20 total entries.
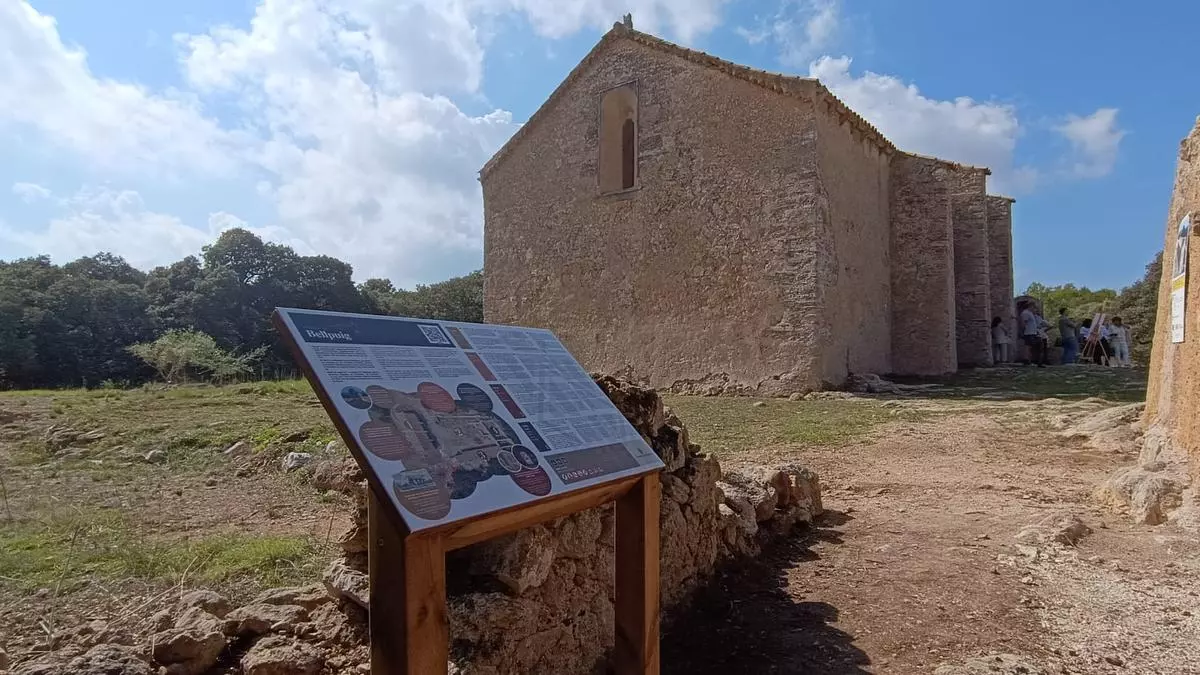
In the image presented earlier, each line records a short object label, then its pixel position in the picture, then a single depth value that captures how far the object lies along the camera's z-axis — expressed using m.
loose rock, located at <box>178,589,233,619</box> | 2.69
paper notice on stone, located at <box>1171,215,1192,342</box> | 5.20
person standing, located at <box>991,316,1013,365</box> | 16.61
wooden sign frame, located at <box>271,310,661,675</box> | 1.62
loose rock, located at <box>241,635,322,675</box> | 2.35
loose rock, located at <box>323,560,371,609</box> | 2.54
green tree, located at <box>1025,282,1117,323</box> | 30.75
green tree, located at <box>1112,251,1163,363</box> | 22.92
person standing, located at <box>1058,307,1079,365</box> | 17.17
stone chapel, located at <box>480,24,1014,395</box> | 12.01
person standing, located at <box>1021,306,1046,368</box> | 17.08
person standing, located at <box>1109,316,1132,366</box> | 17.53
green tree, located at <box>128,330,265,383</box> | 18.61
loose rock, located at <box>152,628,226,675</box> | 2.38
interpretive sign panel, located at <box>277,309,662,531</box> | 1.67
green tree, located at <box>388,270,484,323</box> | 36.28
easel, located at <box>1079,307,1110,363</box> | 18.00
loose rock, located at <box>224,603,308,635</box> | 2.55
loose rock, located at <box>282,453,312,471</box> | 6.35
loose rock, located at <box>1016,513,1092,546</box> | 4.00
